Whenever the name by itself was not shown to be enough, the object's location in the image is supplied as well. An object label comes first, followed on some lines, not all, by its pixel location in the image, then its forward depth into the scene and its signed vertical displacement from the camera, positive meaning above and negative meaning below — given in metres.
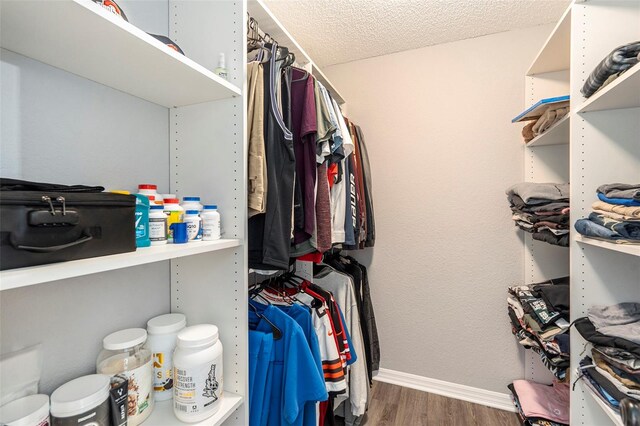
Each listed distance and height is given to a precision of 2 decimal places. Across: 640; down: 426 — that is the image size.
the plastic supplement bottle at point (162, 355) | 0.80 -0.40
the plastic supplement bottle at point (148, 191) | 0.77 +0.06
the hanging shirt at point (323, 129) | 1.12 +0.33
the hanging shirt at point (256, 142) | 0.91 +0.24
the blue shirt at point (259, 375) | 1.02 -0.59
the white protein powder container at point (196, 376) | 0.72 -0.43
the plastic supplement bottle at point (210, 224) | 0.82 -0.03
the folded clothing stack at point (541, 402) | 1.50 -1.07
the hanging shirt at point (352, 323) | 1.59 -0.66
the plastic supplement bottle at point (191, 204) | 0.82 +0.03
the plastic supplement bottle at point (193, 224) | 0.78 -0.03
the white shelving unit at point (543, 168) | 1.71 +0.26
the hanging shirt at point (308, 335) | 1.13 -0.51
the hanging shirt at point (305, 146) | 1.12 +0.27
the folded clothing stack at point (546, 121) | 1.33 +0.46
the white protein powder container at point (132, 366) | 0.70 -0.39
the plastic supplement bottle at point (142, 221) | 0.67 -0.02
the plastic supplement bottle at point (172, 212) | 0.76 +0.00
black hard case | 0.44 -0.02
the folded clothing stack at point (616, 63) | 0.86 +0.45
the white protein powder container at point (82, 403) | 0.57 -0.39
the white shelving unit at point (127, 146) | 0.59 +0.19
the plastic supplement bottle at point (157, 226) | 0.71 -0.03
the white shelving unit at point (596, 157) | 1.01 +0.19
